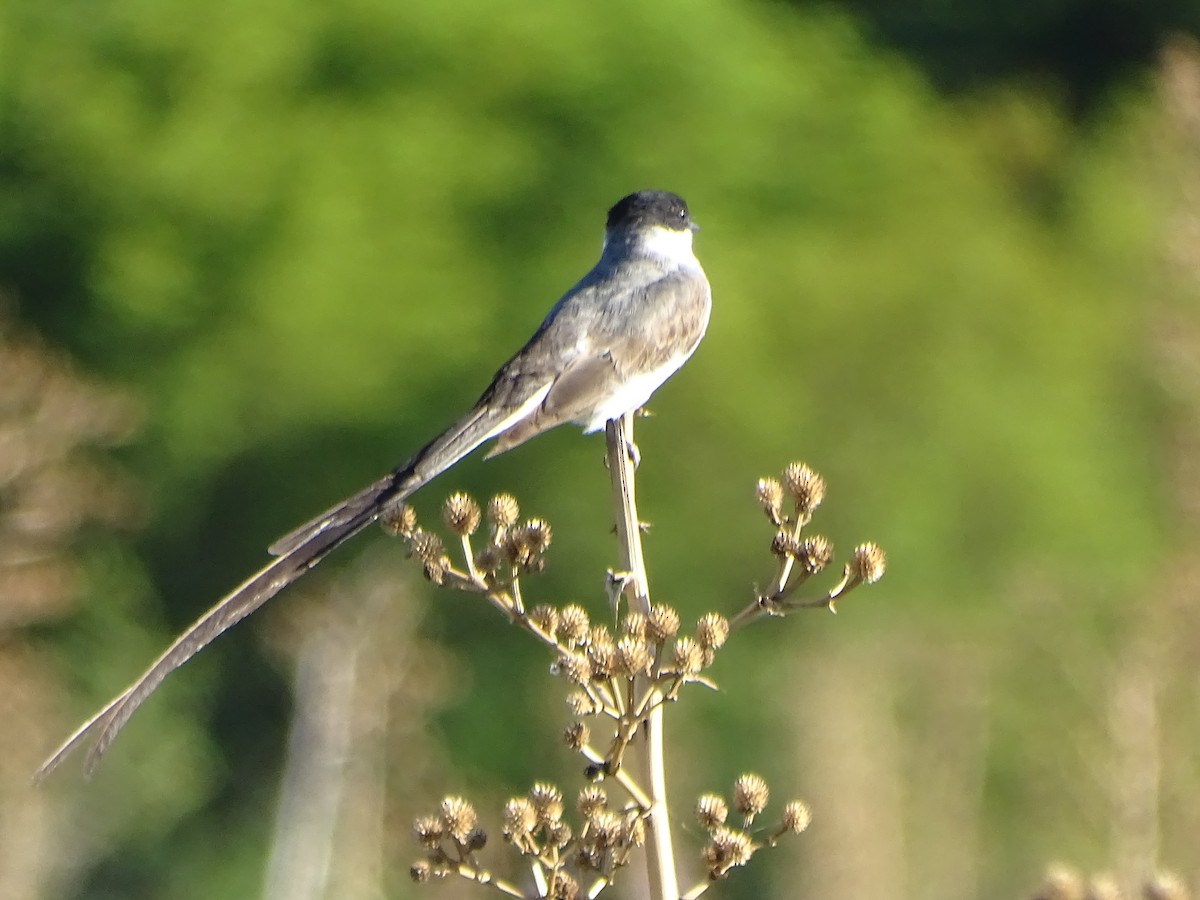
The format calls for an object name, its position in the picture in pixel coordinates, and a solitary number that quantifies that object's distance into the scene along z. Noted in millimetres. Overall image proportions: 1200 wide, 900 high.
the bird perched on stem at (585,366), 6570
